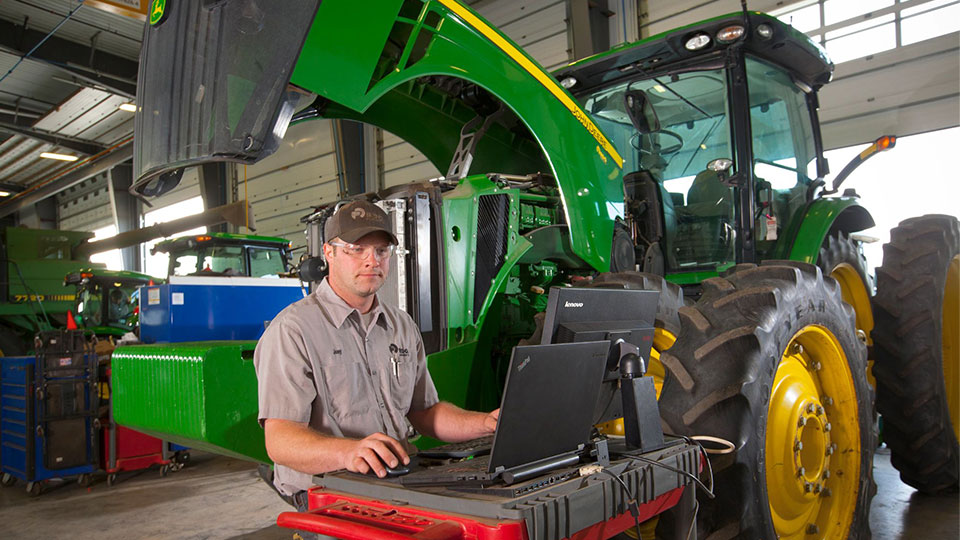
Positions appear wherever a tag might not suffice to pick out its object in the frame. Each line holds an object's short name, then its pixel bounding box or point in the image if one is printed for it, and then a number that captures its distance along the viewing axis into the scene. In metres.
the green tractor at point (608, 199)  2.31
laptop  1.40
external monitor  1.68
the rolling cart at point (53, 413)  5.73
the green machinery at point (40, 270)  10.91
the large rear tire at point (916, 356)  3.72
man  1.90
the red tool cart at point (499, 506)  1.27
